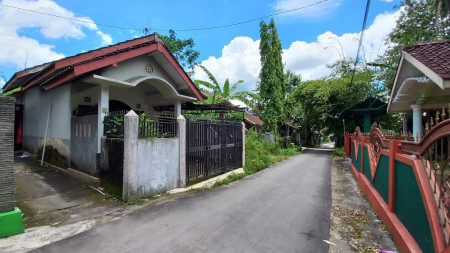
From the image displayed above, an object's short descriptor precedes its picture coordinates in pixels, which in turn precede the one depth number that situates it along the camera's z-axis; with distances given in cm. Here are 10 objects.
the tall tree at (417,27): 1318
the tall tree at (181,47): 1831
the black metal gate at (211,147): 685
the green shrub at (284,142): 1930
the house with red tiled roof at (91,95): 607
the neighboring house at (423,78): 448
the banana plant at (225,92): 1434
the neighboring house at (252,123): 2706
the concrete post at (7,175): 337
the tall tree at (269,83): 1820
